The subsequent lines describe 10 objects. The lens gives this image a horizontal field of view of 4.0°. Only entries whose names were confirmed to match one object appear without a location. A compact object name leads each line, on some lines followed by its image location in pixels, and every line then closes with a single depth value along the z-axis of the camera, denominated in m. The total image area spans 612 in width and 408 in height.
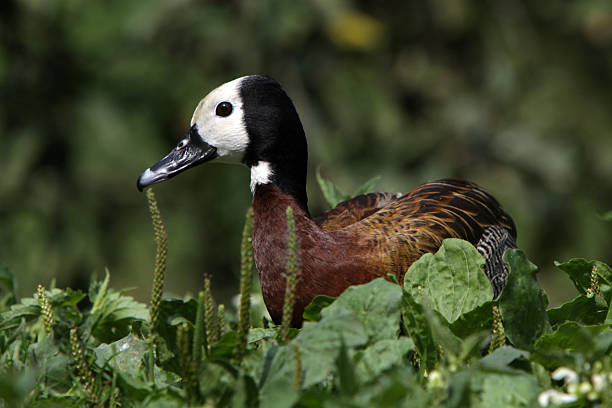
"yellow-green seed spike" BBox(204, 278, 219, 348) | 4.76
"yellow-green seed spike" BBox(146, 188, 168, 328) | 4.76
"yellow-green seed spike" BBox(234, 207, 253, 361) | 4.65
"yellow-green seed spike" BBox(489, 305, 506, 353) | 4.78
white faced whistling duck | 4.91
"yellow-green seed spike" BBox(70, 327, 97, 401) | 4.78
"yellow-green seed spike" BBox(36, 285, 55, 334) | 4.80
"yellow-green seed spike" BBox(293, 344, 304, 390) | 4.53
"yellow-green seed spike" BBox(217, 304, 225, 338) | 4.78
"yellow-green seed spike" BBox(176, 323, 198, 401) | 4.48
